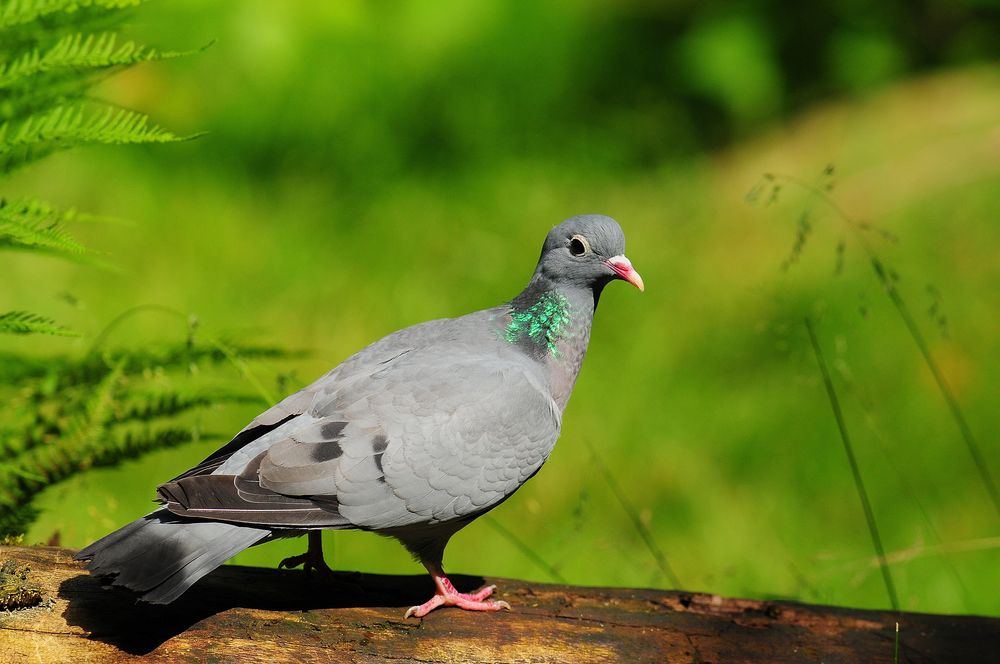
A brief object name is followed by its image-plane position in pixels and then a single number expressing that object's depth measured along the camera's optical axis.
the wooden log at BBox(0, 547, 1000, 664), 5.50
